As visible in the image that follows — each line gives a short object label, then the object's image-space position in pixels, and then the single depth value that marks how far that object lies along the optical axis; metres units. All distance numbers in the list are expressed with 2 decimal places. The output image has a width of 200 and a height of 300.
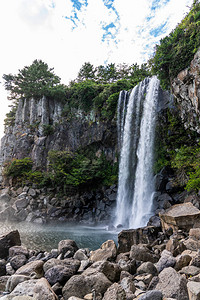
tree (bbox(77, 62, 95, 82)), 30.00
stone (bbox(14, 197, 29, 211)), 17.67
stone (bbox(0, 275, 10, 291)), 4.41
